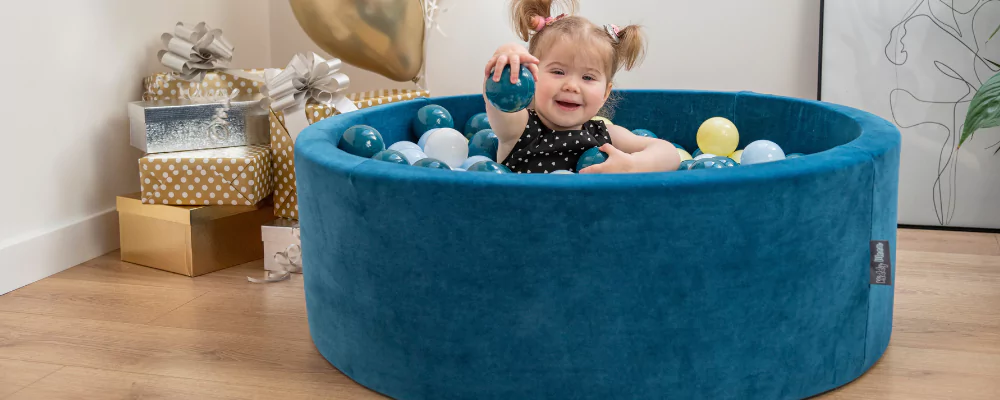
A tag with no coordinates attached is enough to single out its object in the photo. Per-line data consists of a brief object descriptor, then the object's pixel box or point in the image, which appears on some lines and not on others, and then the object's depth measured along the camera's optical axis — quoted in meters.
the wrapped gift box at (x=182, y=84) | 2.53
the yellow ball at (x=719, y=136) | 2.26
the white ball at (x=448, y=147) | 2.17
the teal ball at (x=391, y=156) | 1.79
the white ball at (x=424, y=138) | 2.26
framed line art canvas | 2.56
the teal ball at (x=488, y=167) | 1.79
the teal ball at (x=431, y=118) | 2.36
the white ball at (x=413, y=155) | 2.07
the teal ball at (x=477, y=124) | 2.43
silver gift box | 2.33
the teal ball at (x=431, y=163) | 1.74
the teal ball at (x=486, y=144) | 2.22
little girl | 1.91
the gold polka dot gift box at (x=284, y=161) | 2.36
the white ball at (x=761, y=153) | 1.97
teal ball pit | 1.33
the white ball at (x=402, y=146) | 2.18
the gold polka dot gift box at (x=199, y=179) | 2.25
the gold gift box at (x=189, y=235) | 2.26
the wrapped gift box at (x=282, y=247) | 2.26
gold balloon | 2.65
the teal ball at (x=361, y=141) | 1.90
